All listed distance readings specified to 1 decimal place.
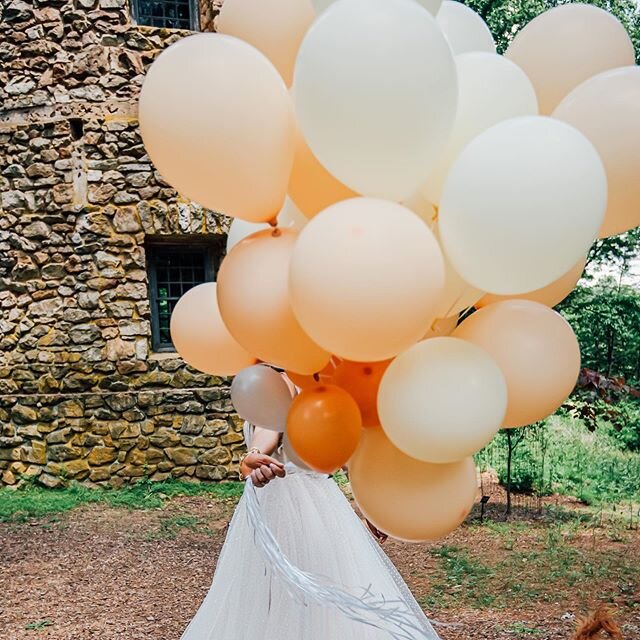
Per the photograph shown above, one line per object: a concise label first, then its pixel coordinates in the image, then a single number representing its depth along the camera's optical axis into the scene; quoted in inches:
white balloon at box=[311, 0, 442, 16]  45.8
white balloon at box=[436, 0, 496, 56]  52.9
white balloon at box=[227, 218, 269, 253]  59.9
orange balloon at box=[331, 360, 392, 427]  48.4
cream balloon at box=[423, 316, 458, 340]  48.7
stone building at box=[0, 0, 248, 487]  202.1
